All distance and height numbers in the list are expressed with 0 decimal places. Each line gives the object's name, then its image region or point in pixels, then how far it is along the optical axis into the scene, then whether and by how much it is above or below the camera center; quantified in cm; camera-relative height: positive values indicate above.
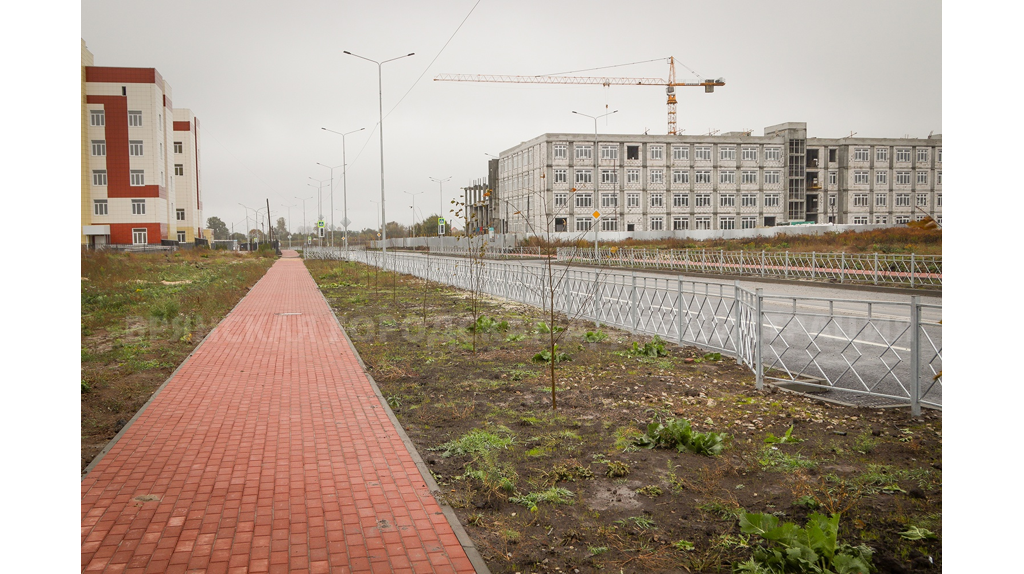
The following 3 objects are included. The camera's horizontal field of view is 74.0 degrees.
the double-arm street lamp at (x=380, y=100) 3234 +744
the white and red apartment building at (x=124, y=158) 5476 +831
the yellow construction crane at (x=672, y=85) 8549 +2156
